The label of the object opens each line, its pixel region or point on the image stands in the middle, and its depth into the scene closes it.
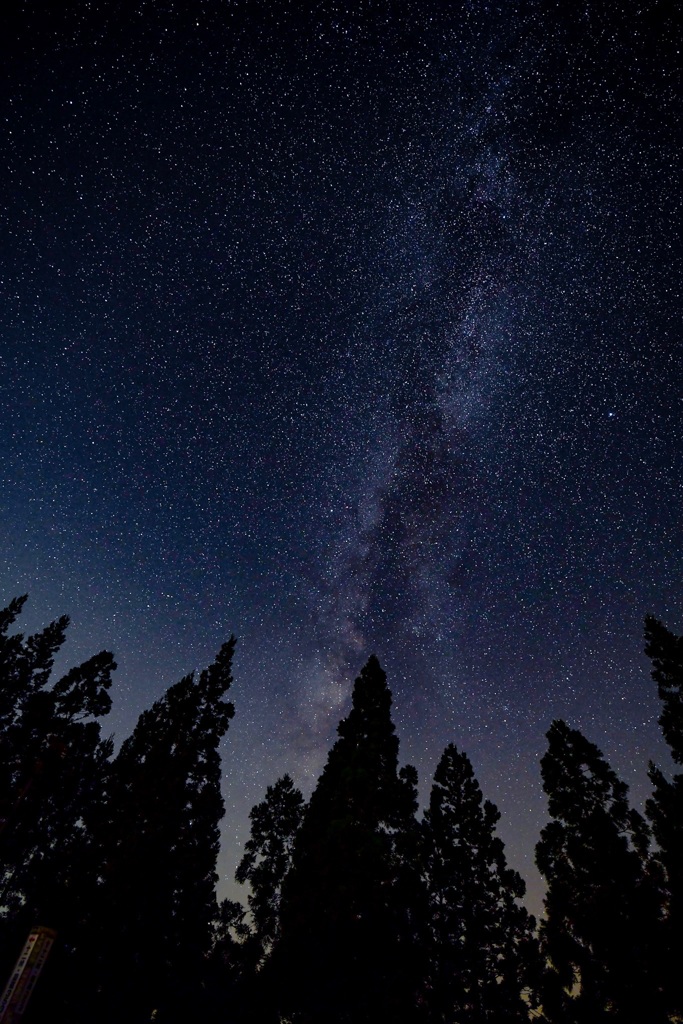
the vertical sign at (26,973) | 8.79
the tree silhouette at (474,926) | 16.23
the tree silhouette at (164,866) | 16.91
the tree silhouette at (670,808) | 16.35
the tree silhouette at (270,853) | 21.31
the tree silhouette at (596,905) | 16.55
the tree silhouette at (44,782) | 20.38
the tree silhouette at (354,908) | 15.46
